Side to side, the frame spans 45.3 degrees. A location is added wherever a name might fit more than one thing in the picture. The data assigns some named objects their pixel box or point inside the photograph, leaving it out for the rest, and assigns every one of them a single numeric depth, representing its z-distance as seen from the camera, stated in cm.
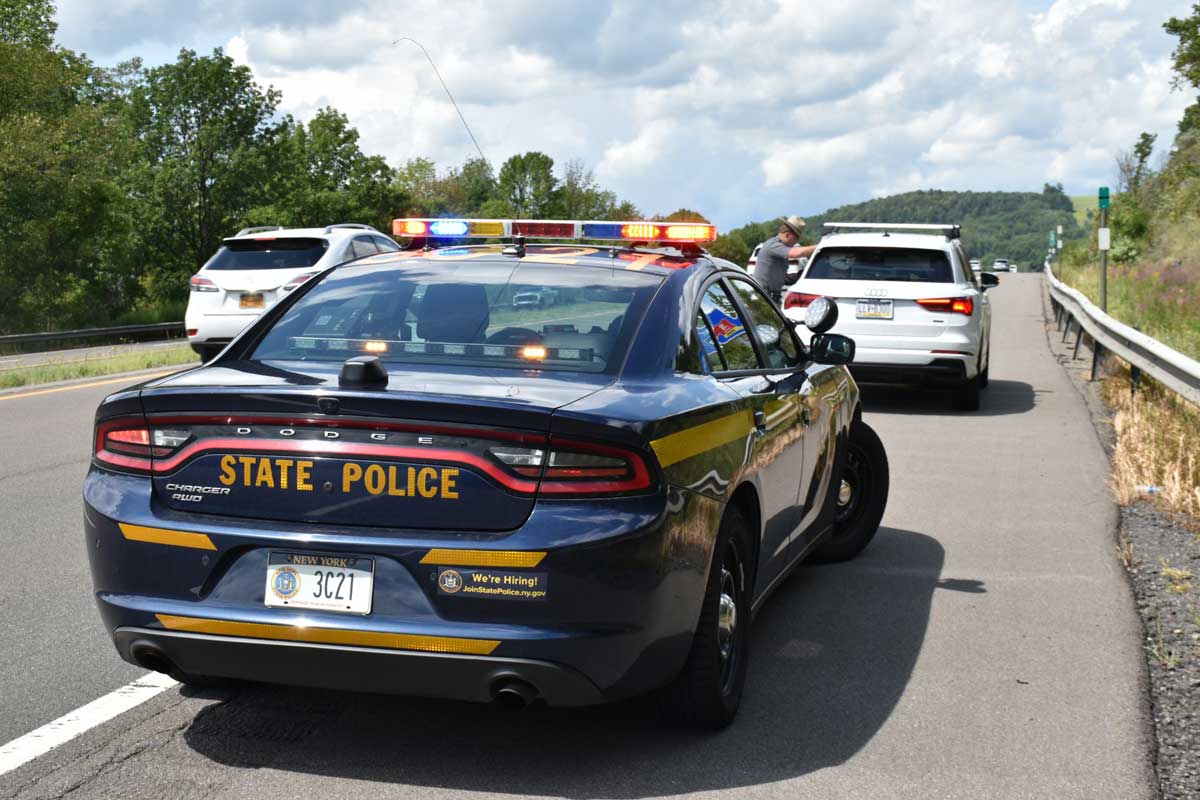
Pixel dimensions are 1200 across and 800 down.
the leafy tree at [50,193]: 5062
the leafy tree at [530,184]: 14138
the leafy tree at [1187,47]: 5453
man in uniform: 1557
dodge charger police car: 392
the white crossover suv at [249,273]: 1819
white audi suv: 1439
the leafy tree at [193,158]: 7250
